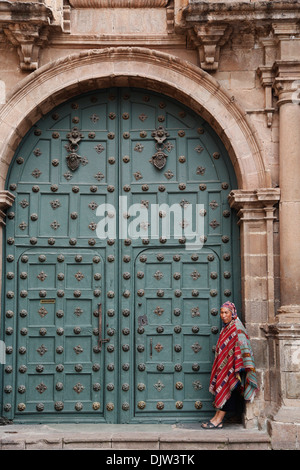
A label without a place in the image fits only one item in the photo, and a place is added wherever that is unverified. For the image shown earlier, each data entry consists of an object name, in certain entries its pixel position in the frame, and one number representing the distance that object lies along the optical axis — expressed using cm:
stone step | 566
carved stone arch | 641
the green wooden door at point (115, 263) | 639
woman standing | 588
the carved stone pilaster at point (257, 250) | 619
